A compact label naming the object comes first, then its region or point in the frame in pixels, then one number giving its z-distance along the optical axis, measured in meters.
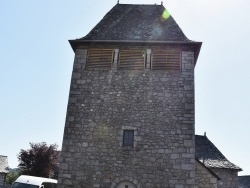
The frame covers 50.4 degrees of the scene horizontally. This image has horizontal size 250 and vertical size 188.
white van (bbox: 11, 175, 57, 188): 11.52
